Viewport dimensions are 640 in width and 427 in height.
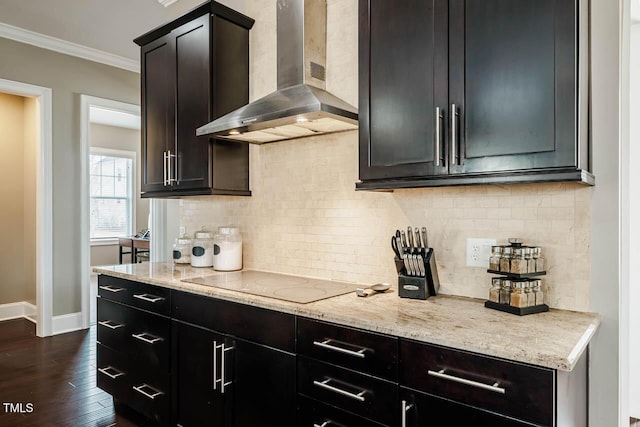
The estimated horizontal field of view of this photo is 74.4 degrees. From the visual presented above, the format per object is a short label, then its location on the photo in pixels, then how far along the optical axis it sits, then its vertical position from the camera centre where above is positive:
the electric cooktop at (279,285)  1.94 -0.39
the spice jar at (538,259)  1.60 -0.18
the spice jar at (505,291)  1.59 -0.30
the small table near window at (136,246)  6.15 -0.52
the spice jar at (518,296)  1.54 -0.31
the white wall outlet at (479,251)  1.83 -0.18
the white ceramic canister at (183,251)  3.08 -0.29
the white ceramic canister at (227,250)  2.74 -0.25
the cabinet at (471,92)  1.38 +0.44
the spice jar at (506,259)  1.58 -0.18
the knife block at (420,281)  1.84 -0.31
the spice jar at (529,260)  1.57 -0.18
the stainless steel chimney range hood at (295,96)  2.03 +0.58
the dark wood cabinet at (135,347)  2.34 -0.81
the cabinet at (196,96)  2.63 +0.76
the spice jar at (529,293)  1.55 -0.30
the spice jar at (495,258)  1.61 -0.18
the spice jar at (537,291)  1.58 -0.30
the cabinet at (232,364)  1.76 -0.71
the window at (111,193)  7.78 +0.35
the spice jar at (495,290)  1.63 -0.31
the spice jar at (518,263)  1.56 -0.19
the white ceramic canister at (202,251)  2.90 -0.27
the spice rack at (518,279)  1.55 -0.26
